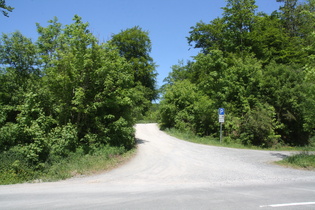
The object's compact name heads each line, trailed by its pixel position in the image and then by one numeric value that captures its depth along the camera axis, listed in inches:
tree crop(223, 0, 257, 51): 1135.6
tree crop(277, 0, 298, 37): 1494.8
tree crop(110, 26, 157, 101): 1509.6
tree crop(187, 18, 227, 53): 1336.5
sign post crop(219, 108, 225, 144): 736.3
